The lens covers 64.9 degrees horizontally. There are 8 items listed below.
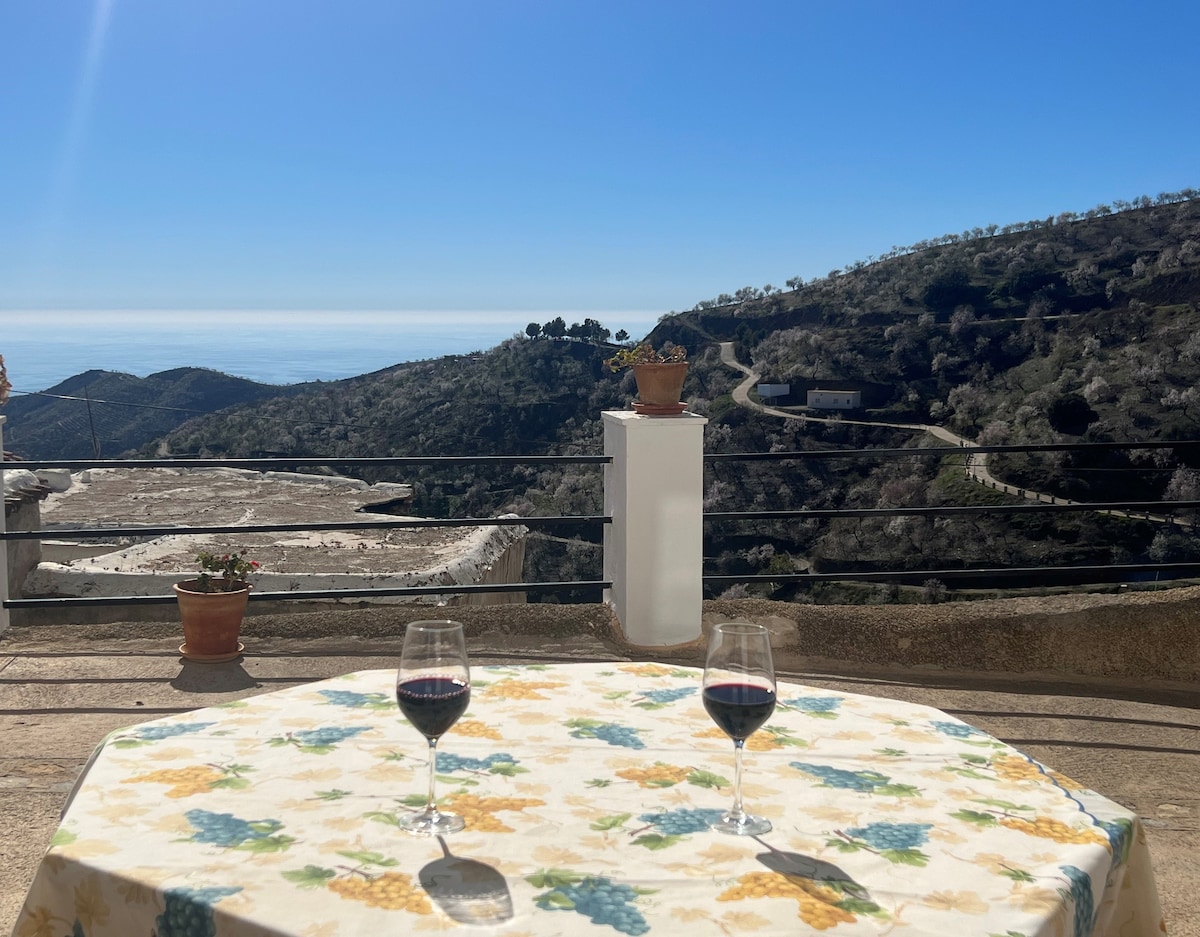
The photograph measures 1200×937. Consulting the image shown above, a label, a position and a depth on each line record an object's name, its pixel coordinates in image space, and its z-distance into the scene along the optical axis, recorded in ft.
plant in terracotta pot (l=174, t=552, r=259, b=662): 12.12
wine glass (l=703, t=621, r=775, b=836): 3.15
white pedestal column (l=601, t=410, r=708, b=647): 12.88
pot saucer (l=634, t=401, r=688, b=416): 13.12
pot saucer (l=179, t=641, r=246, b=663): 12.27
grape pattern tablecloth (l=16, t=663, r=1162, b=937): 2.60
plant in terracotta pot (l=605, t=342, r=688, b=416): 13.01
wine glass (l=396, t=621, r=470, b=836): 3.17
